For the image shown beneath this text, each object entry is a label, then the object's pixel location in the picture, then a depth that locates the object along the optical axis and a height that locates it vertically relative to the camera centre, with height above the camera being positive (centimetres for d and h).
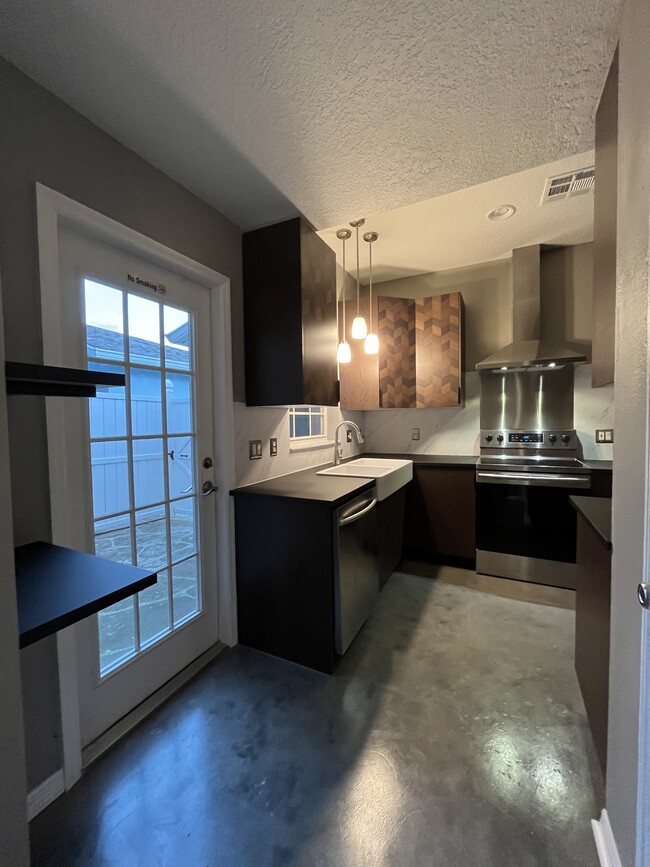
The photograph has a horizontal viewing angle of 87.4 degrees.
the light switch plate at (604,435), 277 -17
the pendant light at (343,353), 244 +47
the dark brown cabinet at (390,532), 237 -87
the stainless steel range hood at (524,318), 277 +84
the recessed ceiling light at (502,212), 225 +138
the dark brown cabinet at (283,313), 196 +63
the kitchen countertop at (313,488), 177 -40
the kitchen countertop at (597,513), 118 -40
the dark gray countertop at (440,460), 290 -39
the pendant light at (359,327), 233 +62
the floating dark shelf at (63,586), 70 -41
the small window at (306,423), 269 -4
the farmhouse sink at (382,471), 224 -41
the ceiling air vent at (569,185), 191 +136
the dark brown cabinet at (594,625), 118 -82
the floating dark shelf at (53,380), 64 +9
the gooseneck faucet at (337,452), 286 -30
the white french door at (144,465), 138 -21
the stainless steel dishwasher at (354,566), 173 -82
